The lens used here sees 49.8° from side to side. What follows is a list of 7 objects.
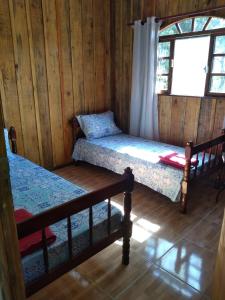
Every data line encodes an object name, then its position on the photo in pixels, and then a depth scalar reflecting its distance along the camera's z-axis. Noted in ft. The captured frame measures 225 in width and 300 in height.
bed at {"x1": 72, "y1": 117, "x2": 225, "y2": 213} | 8.06
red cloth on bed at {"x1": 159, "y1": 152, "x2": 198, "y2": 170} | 8.25
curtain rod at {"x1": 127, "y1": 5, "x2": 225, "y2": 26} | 8.75
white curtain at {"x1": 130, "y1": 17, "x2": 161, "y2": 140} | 10.78
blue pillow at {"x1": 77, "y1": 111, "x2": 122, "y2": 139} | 11.68
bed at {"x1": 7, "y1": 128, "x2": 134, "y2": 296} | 4.12
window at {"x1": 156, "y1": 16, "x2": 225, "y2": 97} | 9.41
